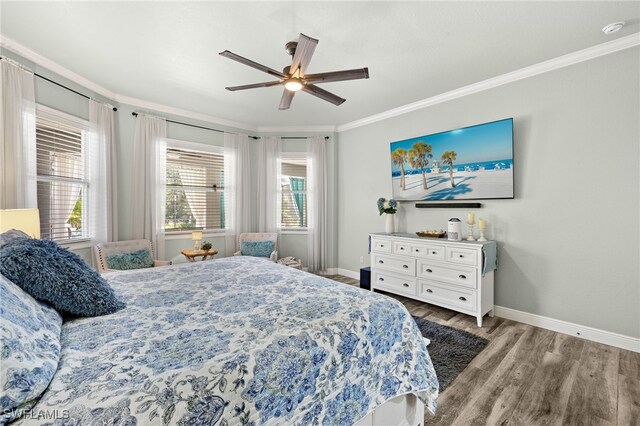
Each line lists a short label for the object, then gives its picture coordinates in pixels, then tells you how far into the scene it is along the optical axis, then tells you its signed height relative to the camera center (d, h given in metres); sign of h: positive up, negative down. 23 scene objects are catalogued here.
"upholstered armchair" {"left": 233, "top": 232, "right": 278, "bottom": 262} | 4.70 -0.44
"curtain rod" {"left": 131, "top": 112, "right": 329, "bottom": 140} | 3.87 +1.41
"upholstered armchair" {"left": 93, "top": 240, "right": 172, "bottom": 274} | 3.25 -0.46
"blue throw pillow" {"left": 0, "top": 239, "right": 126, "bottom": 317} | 1.21 -0.30
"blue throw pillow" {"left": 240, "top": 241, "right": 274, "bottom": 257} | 4.43 -0.60
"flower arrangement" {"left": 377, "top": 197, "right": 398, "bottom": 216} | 4.08 +0.08
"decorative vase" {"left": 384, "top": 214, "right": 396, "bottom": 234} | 4.12 -0.21
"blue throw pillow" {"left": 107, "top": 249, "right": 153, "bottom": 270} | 3.31 -0.59
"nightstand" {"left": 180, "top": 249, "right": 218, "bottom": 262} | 3.94 -0.60
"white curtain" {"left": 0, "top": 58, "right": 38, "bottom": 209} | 2.47 +0.73
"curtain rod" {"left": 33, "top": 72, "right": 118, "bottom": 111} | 2.83 +1.44
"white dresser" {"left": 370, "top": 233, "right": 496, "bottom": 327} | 3.00 -0.76
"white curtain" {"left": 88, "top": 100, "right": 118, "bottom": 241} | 3.41 +0.52
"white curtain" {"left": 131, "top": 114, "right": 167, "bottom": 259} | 3.82 +0.48
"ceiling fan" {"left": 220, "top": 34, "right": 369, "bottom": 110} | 1.99 +1.14
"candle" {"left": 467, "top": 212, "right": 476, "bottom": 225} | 3.23 -0.10
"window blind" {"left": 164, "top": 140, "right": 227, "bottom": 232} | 4.29 +0.41
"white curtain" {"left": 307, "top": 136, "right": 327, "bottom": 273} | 5.02 +0.08
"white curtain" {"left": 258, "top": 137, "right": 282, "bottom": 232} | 5.00 +0.51
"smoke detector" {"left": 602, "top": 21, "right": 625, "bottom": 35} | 2.22 +1.50
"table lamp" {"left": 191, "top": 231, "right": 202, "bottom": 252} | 3.96 -0.34
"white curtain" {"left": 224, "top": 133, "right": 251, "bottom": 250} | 4.76 +0.51
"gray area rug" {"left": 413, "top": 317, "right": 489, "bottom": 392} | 2.15 -1.27
